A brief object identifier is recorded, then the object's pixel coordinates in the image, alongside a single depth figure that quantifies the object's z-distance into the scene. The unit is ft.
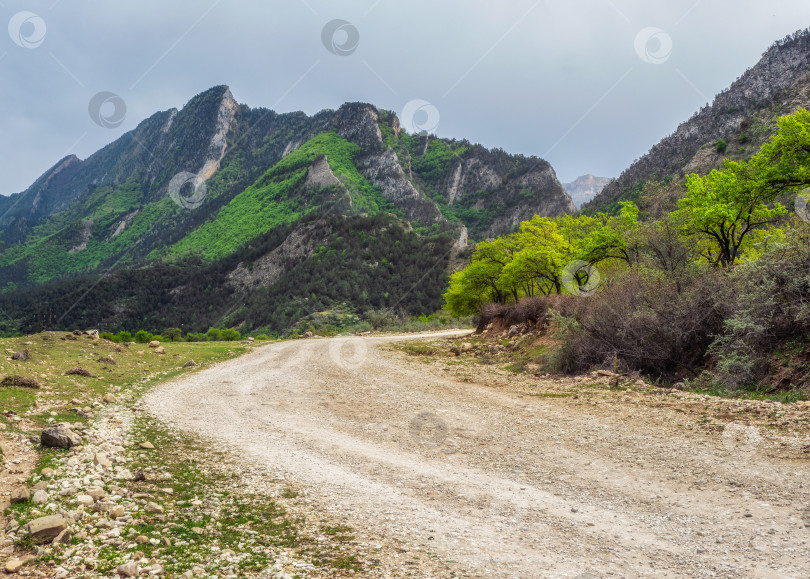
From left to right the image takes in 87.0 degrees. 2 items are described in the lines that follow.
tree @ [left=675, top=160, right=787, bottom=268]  64.34
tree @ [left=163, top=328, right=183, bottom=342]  148.87
